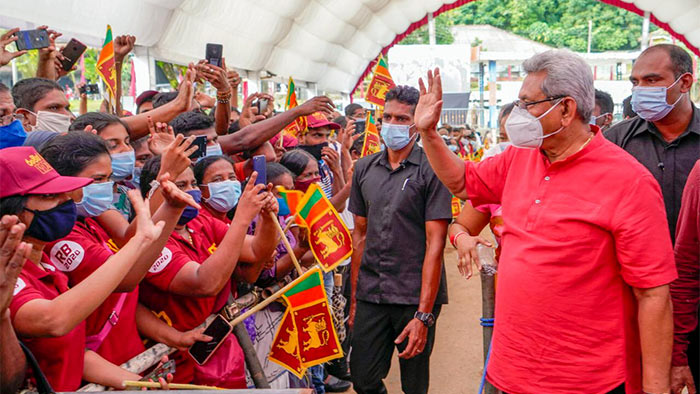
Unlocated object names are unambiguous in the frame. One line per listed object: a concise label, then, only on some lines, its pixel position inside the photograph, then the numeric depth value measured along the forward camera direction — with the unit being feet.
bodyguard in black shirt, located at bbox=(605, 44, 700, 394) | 9.87
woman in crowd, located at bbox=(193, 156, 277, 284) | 10.65
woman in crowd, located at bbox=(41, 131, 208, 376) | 7.87
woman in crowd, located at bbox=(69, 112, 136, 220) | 10.32
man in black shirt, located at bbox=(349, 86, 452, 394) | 11.61
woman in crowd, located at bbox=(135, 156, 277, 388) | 9.05
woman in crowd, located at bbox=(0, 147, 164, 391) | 6.33
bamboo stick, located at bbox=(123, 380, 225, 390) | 7.11
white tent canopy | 21.40
